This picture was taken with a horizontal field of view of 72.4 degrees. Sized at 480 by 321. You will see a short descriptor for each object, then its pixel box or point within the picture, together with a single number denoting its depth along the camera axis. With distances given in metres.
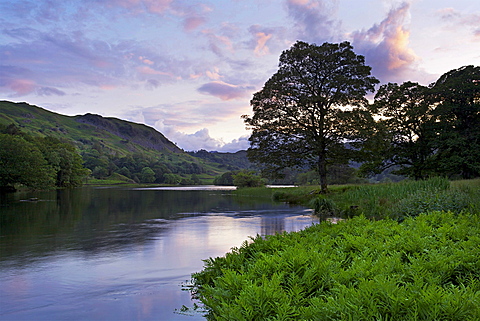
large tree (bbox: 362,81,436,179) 37.25
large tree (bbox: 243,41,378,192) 30.80
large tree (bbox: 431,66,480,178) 34.06
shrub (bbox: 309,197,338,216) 22.51
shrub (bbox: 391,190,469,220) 12.58
